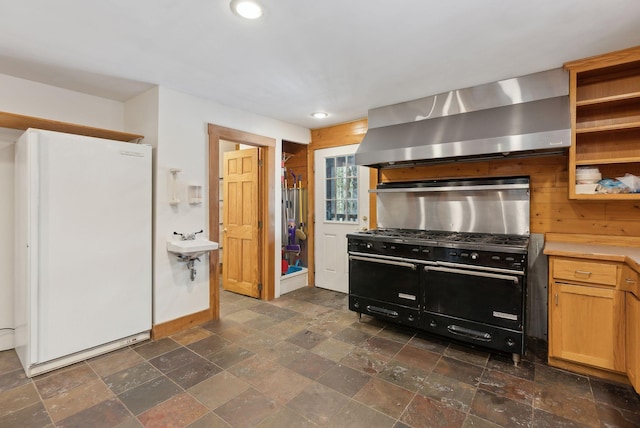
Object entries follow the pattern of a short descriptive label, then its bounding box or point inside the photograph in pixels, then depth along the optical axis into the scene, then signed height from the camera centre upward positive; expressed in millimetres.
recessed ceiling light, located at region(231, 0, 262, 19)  1721 +1196
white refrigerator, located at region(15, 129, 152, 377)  2270 -276
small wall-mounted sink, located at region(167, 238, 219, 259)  2872 -321
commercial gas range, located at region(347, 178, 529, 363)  2424 -509
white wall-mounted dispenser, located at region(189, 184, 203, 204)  3121 +210
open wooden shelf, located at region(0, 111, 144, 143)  2385 +746
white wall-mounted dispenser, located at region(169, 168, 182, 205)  2979 +256
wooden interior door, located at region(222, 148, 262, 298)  4113 -143
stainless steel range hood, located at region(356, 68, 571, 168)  2500 +849
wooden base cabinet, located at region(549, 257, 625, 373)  2127 -742
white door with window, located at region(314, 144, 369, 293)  4191 +74
